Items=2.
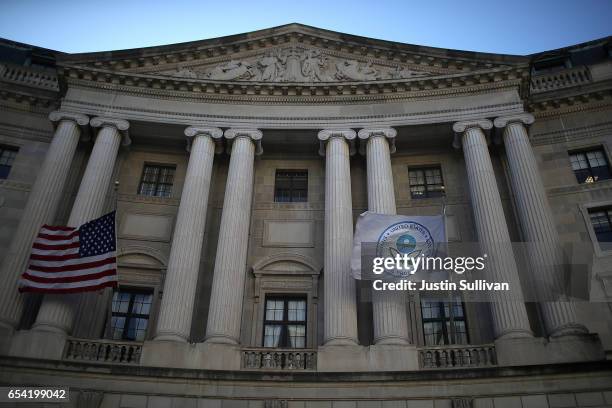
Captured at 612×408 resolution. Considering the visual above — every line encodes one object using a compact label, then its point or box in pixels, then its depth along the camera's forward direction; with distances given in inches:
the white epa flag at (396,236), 756.0
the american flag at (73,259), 728.3
